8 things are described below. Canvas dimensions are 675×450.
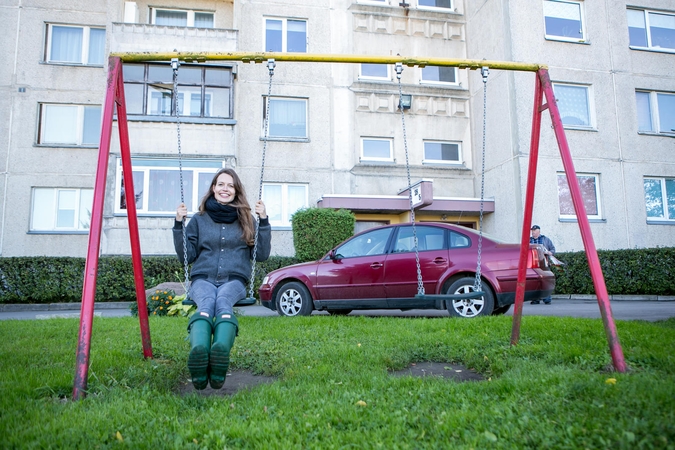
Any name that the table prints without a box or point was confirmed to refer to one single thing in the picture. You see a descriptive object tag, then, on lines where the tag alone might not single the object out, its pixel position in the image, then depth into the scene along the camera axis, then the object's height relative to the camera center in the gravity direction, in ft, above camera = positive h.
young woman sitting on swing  13.50 +1.21
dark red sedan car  25.98 +0.51
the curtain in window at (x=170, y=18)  62.49 +33.94
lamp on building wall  61.54 +23.01
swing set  12.76 +3.38
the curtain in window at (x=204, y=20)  63.57 +34.15
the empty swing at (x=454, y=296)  21.99 -0.52
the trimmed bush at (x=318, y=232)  50.16 +5.35
